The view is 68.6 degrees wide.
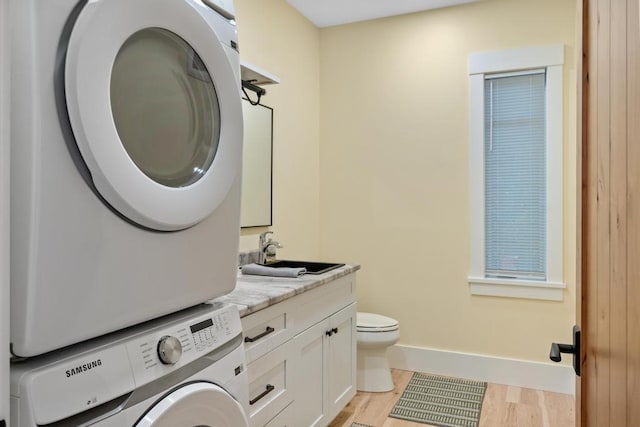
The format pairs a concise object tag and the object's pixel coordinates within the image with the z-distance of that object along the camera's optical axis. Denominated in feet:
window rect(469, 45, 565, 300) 10.25
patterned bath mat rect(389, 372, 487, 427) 8.89
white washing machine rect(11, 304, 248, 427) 2.58
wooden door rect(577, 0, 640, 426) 2.01
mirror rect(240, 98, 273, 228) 9.17
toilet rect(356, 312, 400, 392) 9.95
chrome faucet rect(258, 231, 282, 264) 9.37
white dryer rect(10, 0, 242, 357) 2.52
